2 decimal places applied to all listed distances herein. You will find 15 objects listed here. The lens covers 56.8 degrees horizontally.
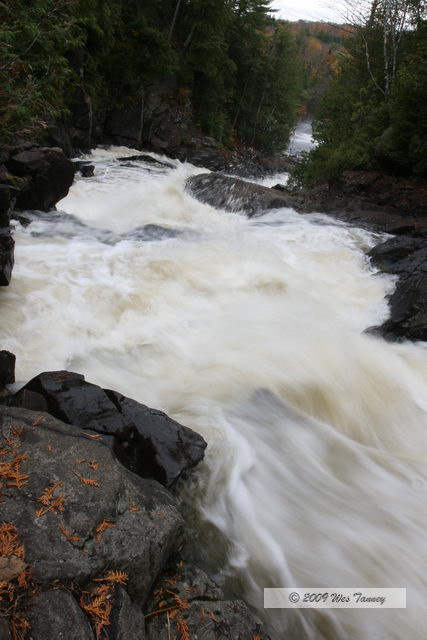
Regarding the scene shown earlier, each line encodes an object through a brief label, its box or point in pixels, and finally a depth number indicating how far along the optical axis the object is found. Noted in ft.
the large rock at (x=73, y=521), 6.29
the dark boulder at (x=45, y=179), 27.28
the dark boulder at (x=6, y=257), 18.15
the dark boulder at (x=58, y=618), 5.67
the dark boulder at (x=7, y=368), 12.44
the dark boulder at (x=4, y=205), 19.98
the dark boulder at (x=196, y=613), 7.09
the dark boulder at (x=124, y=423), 10.66
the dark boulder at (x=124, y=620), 6.19
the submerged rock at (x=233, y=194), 43.48
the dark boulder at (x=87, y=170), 47.73
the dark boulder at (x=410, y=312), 21.54
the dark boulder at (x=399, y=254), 29.04
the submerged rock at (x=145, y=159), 63.35
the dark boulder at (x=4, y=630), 5.30
